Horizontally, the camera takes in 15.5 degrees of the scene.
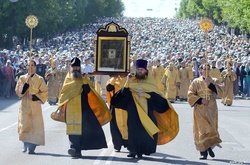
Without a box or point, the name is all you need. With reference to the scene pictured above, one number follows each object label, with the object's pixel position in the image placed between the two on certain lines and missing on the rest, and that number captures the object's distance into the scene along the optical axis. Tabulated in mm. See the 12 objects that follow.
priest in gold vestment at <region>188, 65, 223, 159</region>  16703
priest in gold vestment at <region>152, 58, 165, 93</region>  34975
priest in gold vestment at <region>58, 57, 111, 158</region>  16703
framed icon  17469
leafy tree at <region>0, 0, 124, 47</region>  64312
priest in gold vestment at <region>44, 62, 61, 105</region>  32688
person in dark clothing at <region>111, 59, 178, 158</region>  16531
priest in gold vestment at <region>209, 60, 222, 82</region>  30830
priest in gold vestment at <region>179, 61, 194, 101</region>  37281
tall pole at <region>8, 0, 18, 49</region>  64625
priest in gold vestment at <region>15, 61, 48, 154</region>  17422
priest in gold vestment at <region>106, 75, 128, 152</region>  17297
